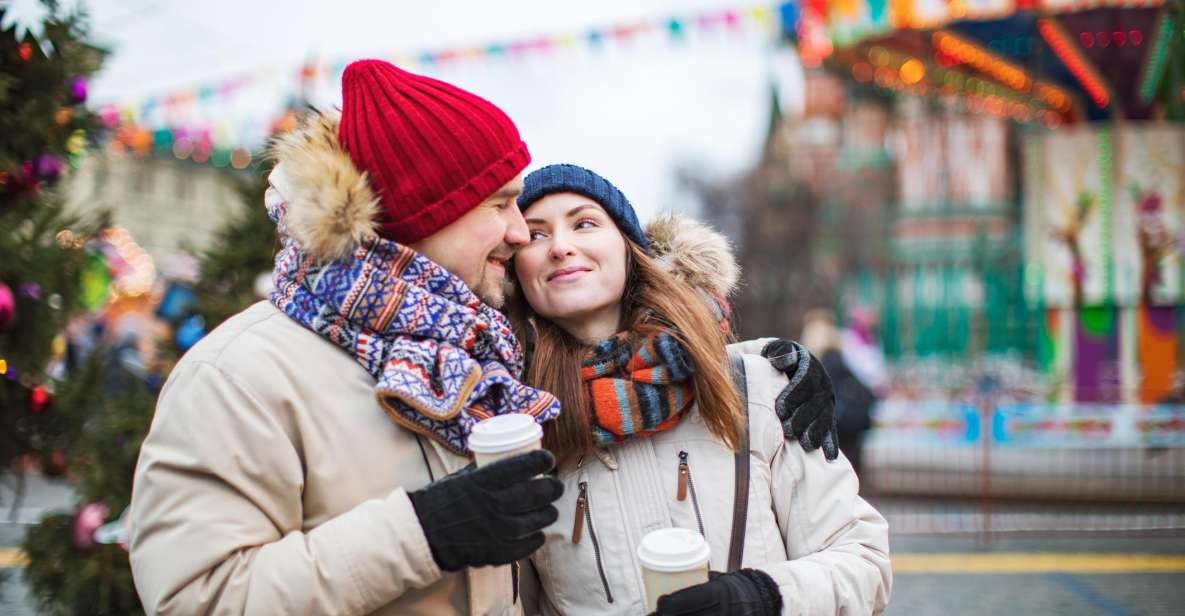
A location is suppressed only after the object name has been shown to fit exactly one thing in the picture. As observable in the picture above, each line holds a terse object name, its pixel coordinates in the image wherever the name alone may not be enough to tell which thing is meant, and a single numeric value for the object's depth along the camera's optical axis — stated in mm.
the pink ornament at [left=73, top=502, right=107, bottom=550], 3877
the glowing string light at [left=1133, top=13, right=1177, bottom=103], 9620
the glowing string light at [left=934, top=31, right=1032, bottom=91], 11055
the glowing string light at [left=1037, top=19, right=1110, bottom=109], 10691
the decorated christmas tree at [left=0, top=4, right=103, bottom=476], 3449
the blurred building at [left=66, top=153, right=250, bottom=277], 30844
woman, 2150
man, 1670
